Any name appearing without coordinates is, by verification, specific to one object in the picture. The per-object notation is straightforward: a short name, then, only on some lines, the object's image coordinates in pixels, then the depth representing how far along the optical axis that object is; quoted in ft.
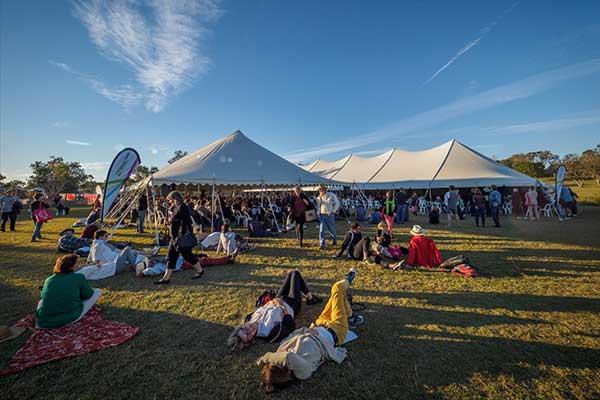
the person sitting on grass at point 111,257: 16.93
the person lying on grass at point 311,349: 6.63
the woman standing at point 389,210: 26.55
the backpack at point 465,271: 15.24
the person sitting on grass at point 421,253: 17.24
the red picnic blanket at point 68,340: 8.01
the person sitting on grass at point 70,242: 22.57
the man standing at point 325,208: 22.47
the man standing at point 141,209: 33.17
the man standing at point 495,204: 32.86
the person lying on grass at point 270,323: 8.39
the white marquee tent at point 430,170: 50.52
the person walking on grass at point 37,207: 27.25
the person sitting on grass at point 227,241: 20.81
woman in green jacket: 9.65
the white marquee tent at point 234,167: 28.19
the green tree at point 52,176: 150.71
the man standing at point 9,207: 33.30
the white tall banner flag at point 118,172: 20.65
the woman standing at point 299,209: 23.30
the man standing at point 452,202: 34.68
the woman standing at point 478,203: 33.24
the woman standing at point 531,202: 38.79
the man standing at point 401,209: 38.19
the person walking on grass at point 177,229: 14.64
